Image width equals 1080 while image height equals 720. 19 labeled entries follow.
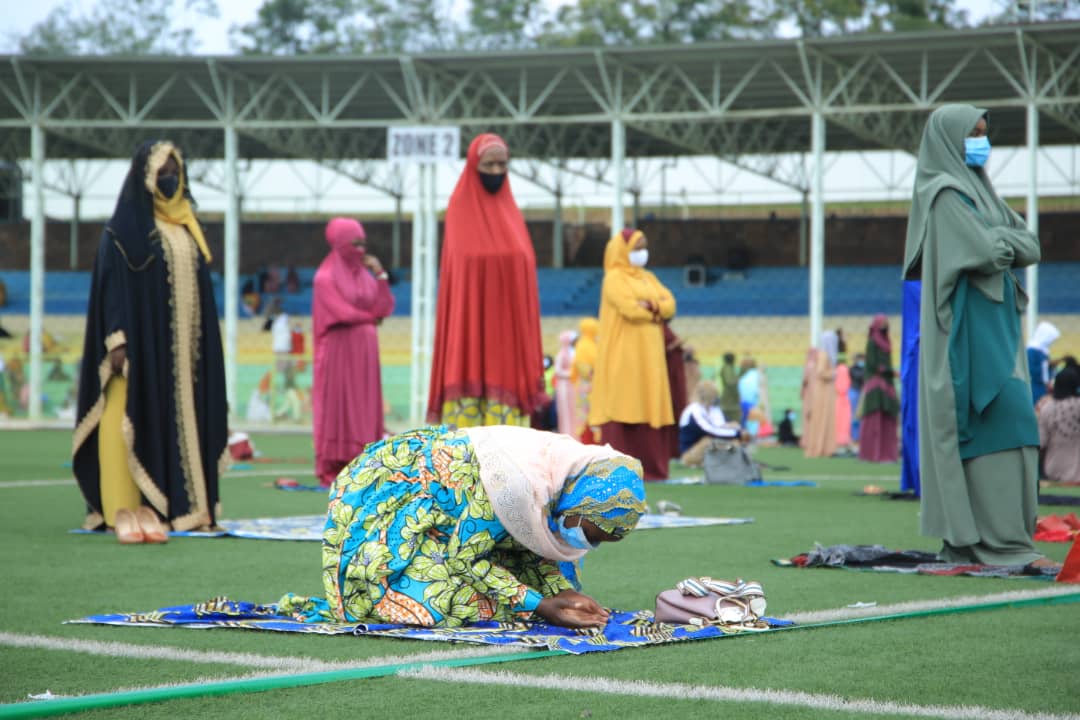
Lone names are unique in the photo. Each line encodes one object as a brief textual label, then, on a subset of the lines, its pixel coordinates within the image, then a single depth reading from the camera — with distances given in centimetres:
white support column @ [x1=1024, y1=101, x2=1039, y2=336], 2270
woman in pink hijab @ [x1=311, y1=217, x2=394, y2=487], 1204
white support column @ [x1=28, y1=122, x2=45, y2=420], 2586
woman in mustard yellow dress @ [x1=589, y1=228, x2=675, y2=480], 1335
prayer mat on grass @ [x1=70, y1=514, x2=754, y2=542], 822
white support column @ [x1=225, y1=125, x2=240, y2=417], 2517
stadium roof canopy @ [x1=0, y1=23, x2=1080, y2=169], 2356
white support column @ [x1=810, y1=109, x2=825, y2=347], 2402
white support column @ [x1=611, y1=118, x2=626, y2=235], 2462
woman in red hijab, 1004
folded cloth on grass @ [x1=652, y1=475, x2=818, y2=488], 1362
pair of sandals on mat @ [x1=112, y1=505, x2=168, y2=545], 802
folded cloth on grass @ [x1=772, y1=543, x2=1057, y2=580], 675
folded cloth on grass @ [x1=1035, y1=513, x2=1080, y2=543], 854
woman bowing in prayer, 477
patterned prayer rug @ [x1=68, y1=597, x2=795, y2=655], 466
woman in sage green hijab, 706
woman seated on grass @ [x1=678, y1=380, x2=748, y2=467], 1435
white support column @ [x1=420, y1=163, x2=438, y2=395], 2170
